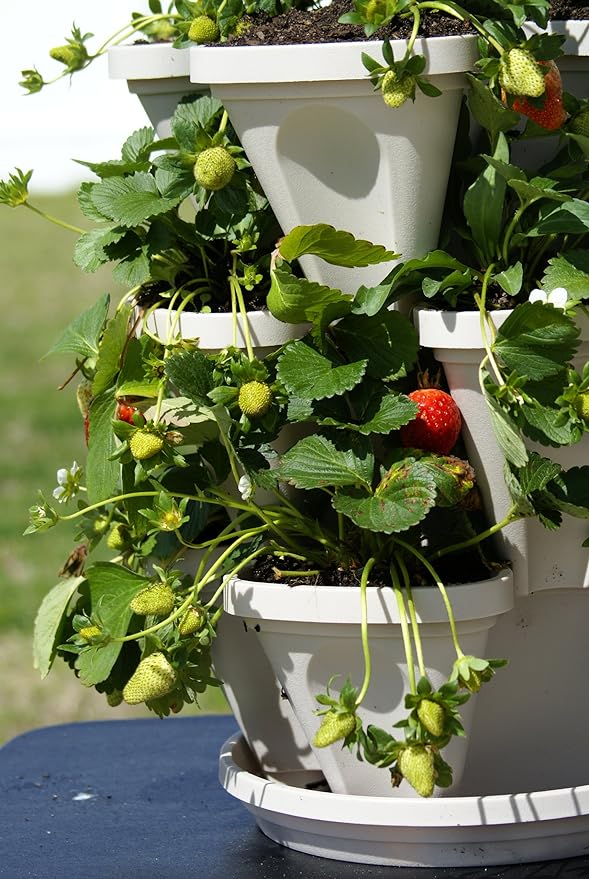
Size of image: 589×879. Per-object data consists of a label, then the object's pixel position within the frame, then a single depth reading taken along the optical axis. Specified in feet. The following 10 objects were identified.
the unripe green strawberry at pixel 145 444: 4.90
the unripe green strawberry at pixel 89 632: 5.01
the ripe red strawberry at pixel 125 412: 5.18
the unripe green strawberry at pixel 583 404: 4.79
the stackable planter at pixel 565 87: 5.13
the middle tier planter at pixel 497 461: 4.92
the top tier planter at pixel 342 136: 4.87
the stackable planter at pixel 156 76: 5.33
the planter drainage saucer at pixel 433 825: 4.96
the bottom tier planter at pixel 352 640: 4.92
